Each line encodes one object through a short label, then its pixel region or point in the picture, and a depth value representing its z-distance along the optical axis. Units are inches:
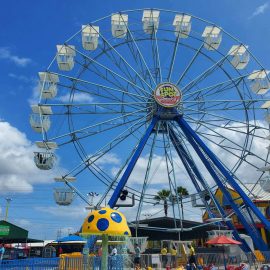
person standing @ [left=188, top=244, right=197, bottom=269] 578.8
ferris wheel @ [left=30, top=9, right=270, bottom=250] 823.7
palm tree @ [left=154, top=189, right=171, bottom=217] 823.7
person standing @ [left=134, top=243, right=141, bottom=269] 623.2
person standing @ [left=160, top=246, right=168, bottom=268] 694.5
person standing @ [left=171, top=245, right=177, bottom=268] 705.8
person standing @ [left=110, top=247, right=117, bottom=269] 493.4
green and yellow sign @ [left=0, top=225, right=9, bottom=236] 872.9
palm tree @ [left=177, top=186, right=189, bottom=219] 1732.9
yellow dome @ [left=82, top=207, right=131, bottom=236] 426.0
